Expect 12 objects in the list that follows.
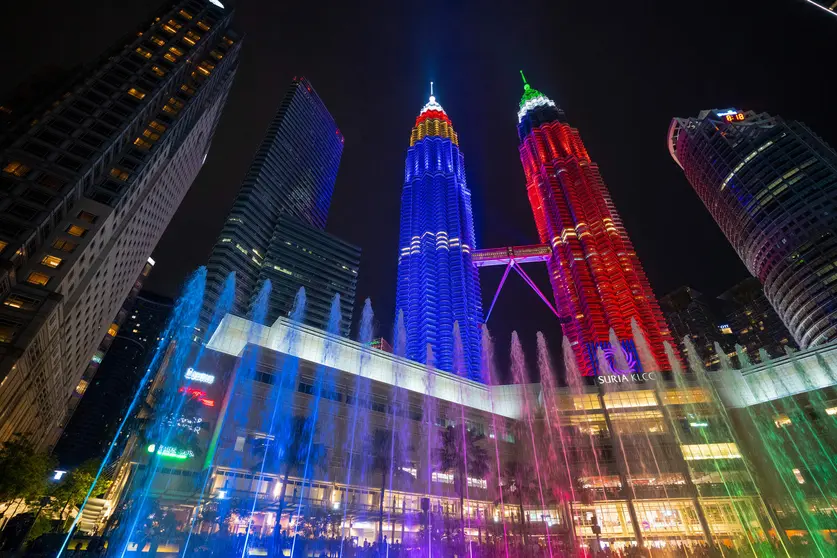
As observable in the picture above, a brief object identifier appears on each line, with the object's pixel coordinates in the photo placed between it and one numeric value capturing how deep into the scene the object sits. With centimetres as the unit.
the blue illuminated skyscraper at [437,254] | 13275
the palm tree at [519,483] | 5394
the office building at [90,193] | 4753
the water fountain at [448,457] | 4553
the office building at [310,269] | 12888
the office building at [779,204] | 11075
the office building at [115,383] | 13062
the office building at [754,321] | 15512
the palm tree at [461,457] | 5148
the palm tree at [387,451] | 5469
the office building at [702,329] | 17659
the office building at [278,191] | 11946
